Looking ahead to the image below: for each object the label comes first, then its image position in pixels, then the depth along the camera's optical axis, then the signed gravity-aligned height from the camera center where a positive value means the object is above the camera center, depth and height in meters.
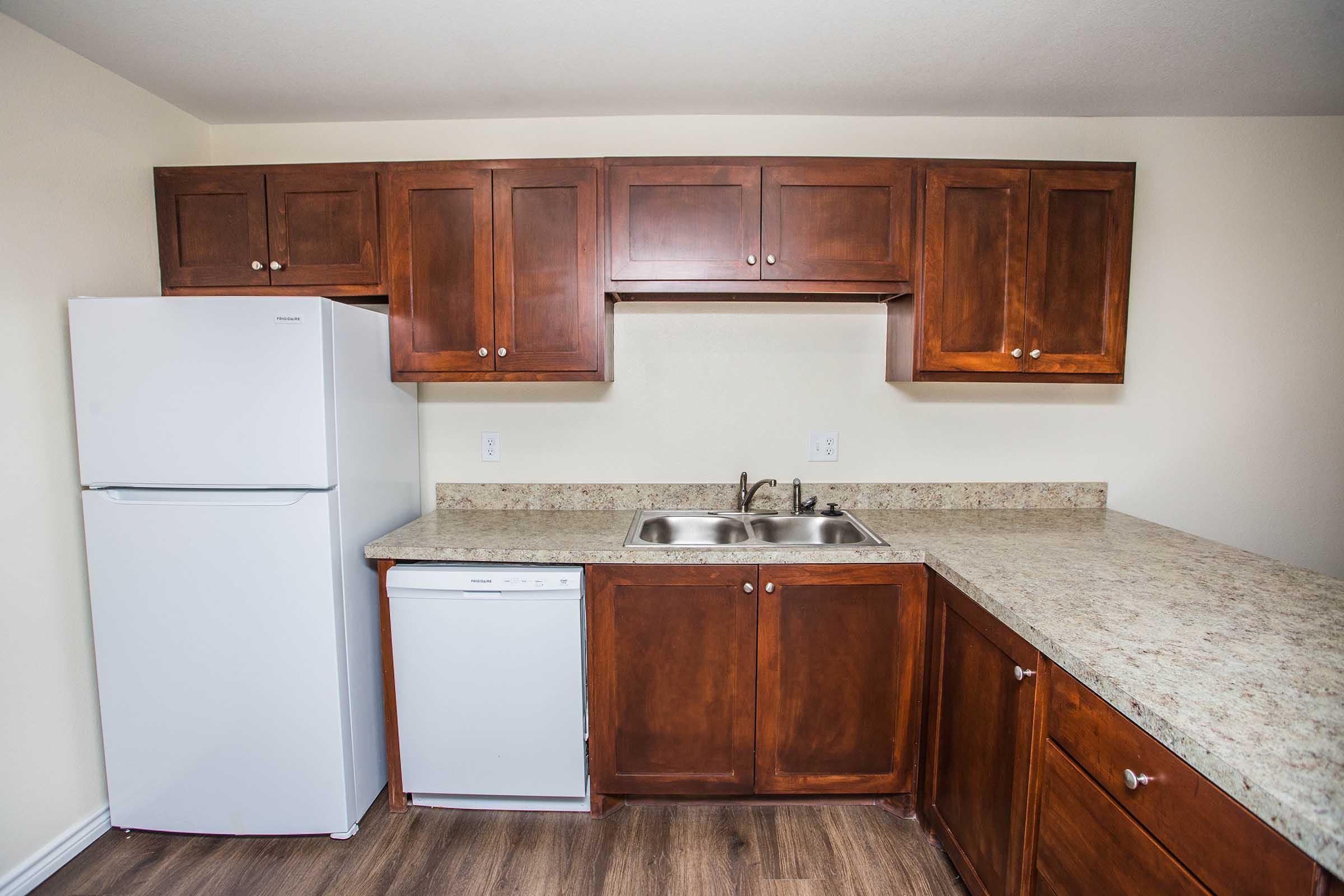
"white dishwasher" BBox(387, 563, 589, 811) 1.77 -0.82
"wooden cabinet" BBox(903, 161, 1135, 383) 1.93 +0.44
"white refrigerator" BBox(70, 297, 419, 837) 1.64 -0.42
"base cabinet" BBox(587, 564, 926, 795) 1.77 -0.82
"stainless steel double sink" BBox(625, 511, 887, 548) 2.16 -0.44
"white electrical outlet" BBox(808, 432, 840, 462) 2.30 -0.15
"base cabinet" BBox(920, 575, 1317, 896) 0.79 -0.67
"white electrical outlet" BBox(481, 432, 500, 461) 2.34 -0.15
